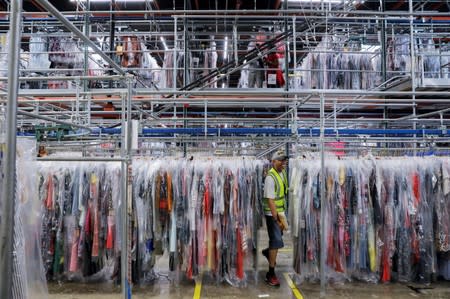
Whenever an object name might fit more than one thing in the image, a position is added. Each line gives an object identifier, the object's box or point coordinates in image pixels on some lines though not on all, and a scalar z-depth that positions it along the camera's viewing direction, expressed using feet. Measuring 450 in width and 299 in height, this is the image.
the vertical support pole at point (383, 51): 24.93
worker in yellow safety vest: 17.25
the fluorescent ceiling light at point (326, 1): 34.28
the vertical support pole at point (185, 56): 23.85
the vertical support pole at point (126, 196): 9.20
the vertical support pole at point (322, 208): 15.80
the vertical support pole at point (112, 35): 25.90
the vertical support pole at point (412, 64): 19.40
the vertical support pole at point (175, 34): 23.35
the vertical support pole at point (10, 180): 4.23
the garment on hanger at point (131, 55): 29.89
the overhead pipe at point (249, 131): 20.53
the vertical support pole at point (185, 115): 22.55
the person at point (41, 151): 17.71
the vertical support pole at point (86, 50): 20.82
